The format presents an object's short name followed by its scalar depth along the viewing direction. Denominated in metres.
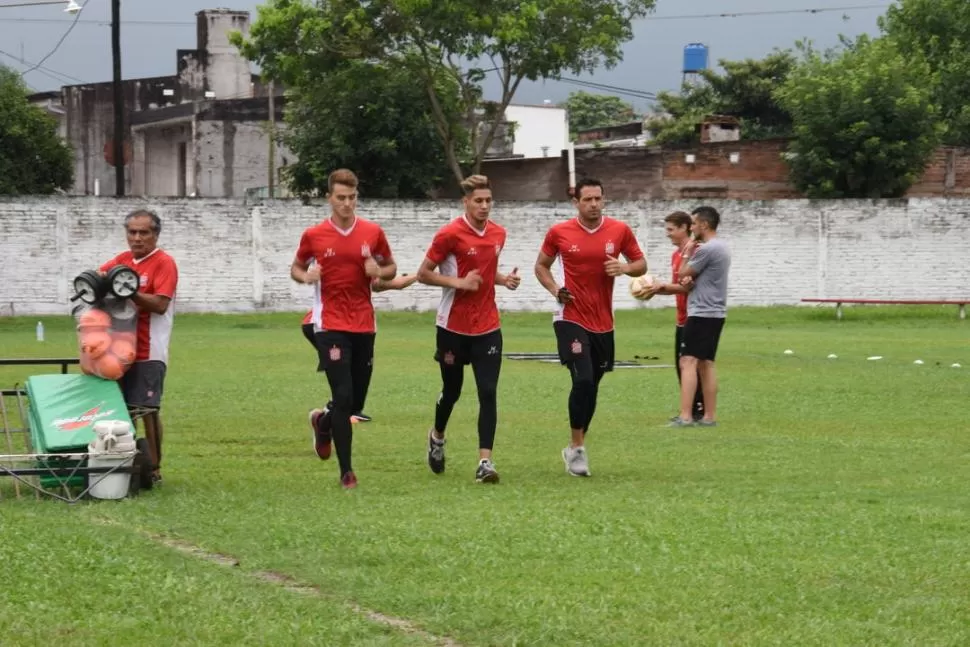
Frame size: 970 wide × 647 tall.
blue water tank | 107.53
